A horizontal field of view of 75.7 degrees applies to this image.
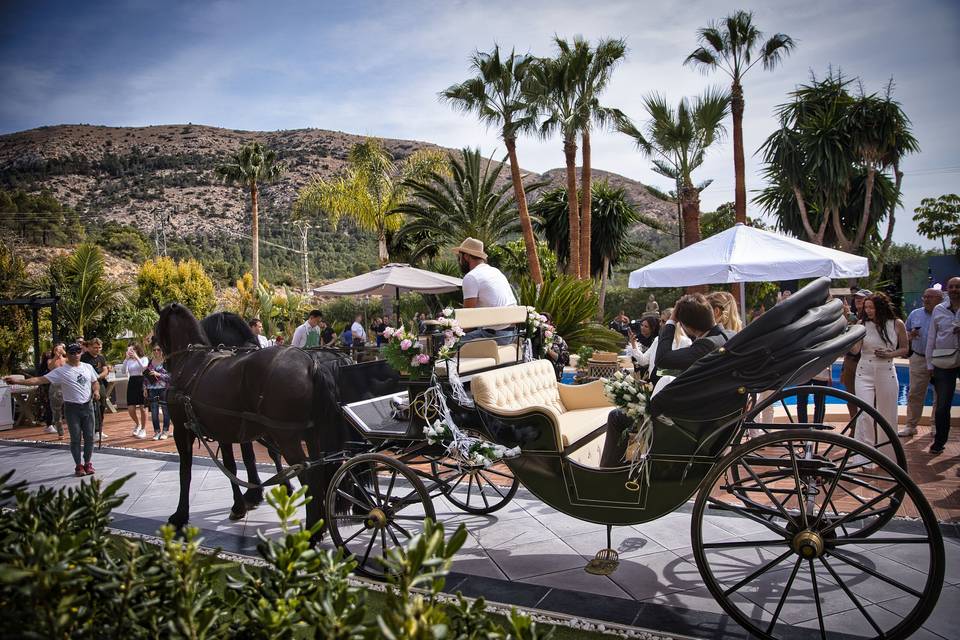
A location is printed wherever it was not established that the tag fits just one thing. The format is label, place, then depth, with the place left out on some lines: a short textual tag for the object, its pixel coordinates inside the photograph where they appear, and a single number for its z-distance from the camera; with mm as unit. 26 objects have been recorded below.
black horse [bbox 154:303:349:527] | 4617
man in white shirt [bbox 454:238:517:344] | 5074
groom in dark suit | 3455
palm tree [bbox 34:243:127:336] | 19250
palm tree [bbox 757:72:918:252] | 23031
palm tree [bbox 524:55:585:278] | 17250
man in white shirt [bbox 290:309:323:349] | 11751
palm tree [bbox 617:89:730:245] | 16859
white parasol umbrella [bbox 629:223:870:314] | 7426
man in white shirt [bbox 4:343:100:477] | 7309
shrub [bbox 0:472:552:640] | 1337
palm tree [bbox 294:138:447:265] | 26938
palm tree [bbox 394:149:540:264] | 22531
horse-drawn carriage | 2945
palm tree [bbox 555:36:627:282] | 17141
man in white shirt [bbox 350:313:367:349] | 15359
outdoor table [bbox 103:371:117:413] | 11625
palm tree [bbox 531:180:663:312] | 29672
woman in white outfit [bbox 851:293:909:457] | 6004
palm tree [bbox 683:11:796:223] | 17547
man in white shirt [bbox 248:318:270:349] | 11751
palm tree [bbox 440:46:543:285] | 17484
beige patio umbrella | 11664
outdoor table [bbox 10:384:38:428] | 11930
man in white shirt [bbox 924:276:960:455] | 6488
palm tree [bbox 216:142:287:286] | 33562
